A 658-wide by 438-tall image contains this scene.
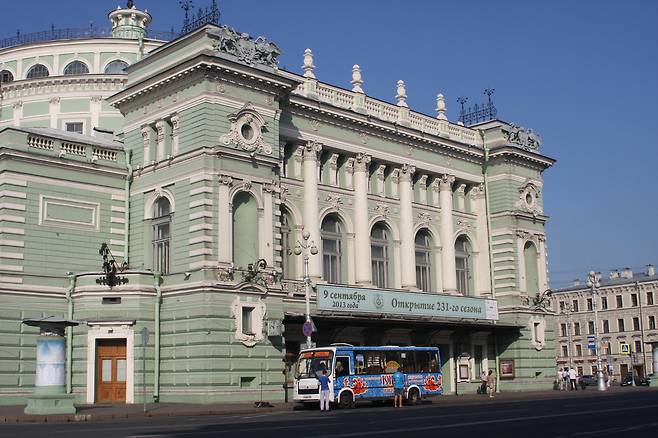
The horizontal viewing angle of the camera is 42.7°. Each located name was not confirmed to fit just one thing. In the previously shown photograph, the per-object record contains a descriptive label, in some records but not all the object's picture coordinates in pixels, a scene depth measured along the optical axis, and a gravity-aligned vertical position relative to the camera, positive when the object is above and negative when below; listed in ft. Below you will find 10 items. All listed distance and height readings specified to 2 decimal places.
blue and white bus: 122.21 -1.82
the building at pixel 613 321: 349.20 +14.38
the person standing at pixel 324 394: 115.44 -4.48
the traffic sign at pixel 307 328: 128.47 +4.97
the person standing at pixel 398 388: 127.13 -4.29
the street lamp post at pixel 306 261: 130.52 +15.93
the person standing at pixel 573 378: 196.13 -5.27
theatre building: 132.57 +23.57
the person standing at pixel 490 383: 161.38 -5.18
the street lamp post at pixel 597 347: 193.46 +1.88
